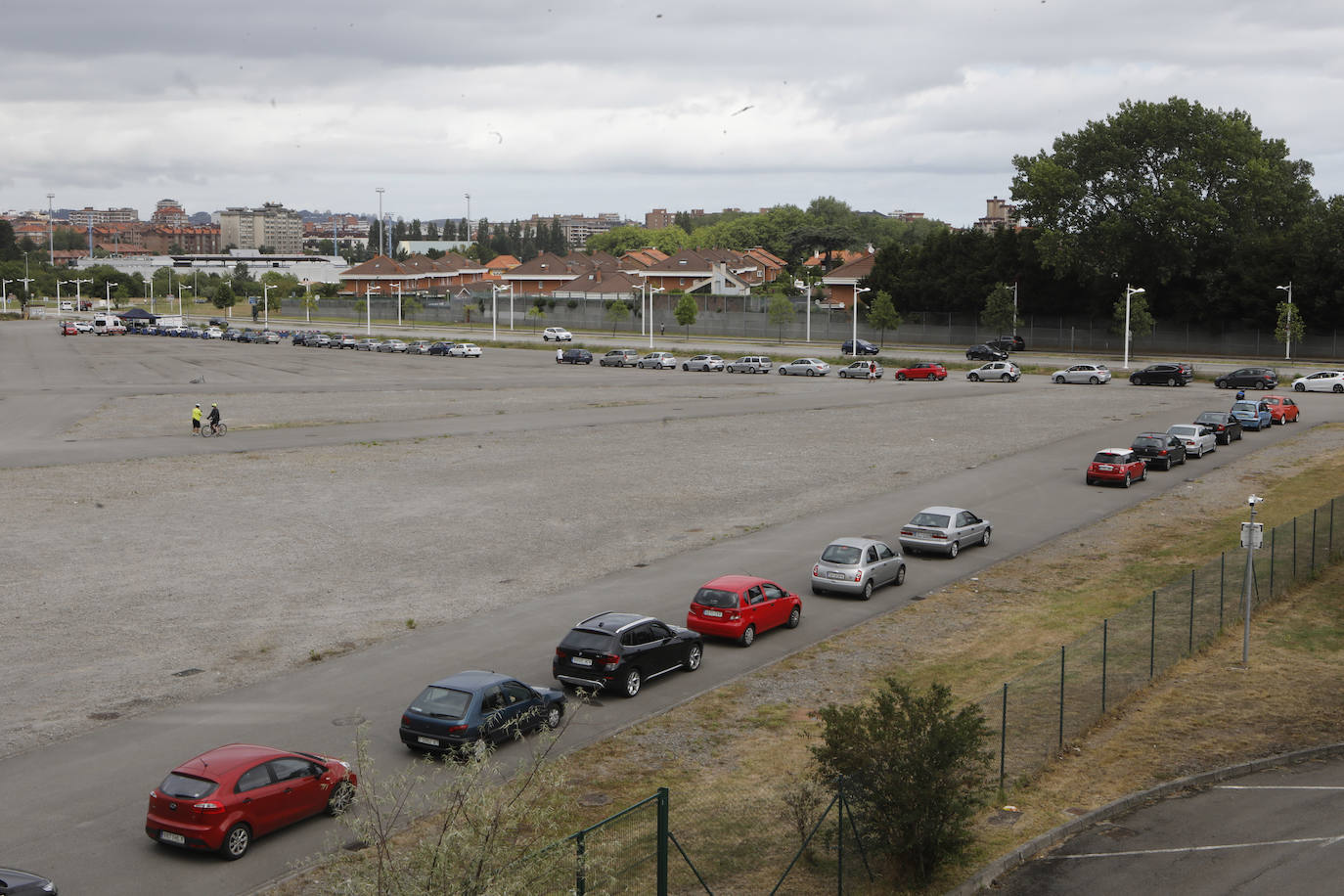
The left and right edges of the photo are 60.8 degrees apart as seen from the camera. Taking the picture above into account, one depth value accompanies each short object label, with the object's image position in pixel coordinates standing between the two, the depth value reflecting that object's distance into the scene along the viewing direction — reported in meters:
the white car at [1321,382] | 73.12
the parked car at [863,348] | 104.86
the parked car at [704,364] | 94.62
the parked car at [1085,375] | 80.12
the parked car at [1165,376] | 77.62
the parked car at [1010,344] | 108.25
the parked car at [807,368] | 88.62
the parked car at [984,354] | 98.31
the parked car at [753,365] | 92.31
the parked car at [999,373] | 82.81
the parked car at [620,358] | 96.25
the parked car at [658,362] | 94.69
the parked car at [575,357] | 98.77
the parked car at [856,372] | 86.06
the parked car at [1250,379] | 74.38
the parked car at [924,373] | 84.62
